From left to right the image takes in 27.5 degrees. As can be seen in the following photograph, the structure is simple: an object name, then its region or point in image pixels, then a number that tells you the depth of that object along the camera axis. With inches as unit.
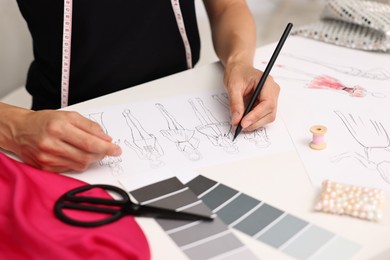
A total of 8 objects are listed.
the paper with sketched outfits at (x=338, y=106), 42.9
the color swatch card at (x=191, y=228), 37.7
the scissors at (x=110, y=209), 39.1
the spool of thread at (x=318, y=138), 44.2
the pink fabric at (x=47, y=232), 37.0
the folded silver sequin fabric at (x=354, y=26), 56.5
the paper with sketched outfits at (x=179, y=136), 43.7
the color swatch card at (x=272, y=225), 37.7
